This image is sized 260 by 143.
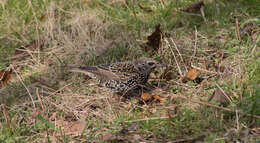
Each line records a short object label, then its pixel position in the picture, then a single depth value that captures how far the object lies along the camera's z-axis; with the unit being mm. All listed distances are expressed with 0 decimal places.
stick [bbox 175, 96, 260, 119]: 8328
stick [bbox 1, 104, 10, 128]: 9594
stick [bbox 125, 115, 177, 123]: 9207
